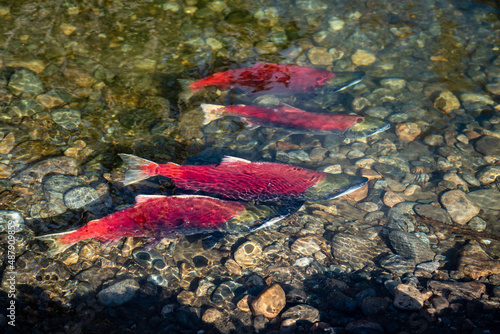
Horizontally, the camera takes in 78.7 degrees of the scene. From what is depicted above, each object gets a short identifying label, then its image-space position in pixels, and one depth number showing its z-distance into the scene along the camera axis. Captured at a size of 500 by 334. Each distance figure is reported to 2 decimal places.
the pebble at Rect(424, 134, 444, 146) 5.53
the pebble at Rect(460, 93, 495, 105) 5.99
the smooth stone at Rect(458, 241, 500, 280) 3.61
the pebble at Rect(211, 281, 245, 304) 3.38
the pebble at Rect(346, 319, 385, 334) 2.84
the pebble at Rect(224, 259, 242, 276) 3.67
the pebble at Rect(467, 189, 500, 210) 4.64
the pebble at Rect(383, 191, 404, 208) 4.79
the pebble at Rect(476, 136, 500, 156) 5.31
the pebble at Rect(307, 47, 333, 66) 6.75
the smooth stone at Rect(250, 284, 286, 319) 3.16
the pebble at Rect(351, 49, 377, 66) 6.75
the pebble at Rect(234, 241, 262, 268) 3.73
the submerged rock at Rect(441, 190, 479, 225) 4.50
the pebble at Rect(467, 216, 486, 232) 4.38
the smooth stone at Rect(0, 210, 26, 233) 3.54
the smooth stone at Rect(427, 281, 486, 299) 3.31
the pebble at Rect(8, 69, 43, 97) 4.95
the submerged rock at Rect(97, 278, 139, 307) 3.24
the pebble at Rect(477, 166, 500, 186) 4.98
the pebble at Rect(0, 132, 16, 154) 4.25
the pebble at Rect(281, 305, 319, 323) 3.10
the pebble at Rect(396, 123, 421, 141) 5.64
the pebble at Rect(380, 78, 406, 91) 6.25
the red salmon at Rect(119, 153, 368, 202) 3.92
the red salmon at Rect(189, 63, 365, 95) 5.73
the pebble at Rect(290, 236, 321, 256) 3.93
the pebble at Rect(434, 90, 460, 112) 5.93
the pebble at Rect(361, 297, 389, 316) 3.10
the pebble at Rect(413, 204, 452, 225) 4.50
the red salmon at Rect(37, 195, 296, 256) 3.38
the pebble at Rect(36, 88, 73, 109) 4.88
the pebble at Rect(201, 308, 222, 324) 3.18
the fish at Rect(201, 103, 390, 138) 5.29
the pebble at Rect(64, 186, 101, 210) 3.88
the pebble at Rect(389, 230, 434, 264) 3.88
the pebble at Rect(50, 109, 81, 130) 4.69
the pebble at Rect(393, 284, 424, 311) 3.15
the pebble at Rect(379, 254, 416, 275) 3.68
